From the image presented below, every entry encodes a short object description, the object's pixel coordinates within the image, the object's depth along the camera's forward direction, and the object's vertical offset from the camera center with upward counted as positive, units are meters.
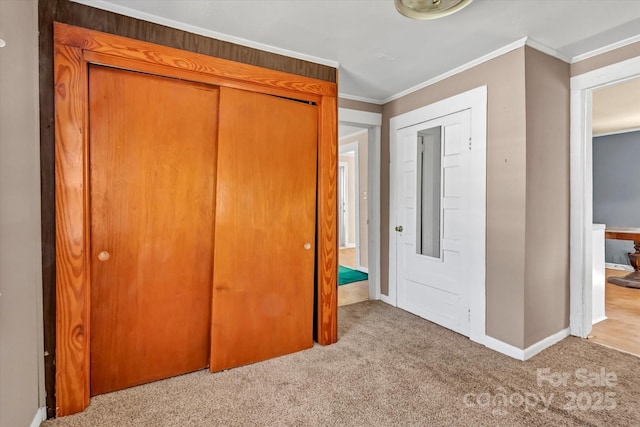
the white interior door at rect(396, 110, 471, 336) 2.89 -0.09
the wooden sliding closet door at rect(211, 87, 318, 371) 2.27 -0.14
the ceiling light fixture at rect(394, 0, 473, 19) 1.85 +1.16
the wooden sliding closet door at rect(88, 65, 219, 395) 1.96 -0.09
